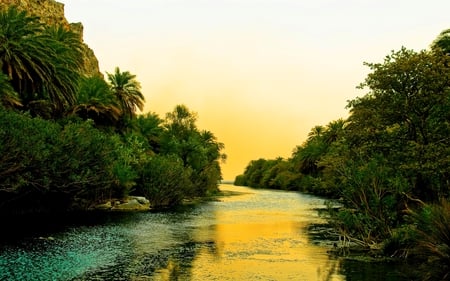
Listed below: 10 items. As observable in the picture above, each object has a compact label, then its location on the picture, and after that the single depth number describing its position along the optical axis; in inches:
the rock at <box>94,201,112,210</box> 1969.4
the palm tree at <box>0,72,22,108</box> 1363.2
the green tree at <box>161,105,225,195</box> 3341.5
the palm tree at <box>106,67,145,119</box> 2746.1
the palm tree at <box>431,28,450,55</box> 1450.0
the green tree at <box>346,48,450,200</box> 929.5
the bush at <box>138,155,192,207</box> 2244.1
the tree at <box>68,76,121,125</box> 2317.9
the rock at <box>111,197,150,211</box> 1993.1
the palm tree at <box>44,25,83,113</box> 1769.2
